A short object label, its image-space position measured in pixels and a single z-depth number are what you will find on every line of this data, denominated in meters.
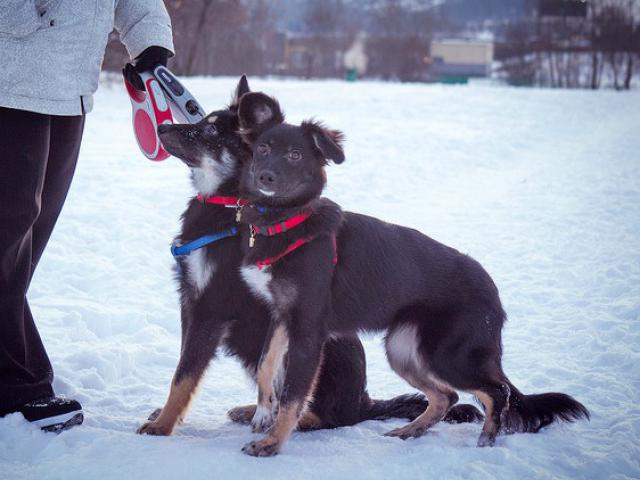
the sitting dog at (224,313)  3.48
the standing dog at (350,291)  3.35
